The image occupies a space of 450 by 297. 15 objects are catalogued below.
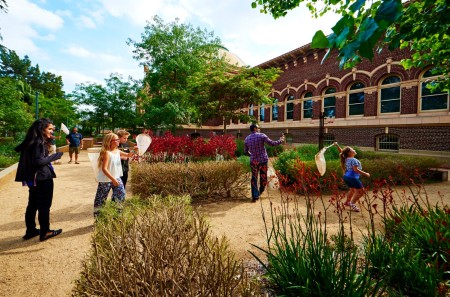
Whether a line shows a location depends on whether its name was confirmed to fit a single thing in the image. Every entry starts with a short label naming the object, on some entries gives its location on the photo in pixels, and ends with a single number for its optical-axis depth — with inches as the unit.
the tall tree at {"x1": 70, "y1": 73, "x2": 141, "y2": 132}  845.8
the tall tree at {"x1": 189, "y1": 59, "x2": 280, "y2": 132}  429.1
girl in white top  165.3
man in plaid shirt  242.2
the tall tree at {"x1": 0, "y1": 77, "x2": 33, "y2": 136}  558.3
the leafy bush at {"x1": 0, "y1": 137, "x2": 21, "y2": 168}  445.8
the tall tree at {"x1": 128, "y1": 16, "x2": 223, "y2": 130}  685.9
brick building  520.7
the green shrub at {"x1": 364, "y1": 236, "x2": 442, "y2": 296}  83.6
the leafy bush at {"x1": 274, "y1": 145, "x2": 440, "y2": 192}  305.3
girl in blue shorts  213.2
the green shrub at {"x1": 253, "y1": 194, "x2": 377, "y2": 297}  75.7
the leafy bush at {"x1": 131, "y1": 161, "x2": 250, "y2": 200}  233.9
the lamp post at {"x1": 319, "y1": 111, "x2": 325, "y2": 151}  501.1
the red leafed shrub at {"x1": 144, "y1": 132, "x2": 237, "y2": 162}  350.0
